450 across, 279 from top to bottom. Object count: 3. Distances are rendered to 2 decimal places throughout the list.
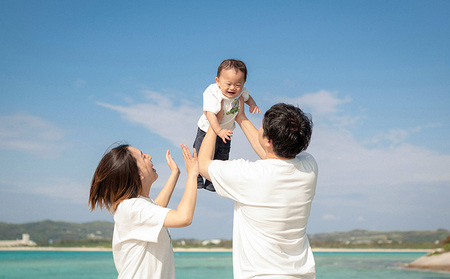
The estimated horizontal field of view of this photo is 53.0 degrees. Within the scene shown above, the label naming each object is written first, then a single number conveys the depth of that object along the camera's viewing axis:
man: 2.61
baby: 3.63
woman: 2.64
